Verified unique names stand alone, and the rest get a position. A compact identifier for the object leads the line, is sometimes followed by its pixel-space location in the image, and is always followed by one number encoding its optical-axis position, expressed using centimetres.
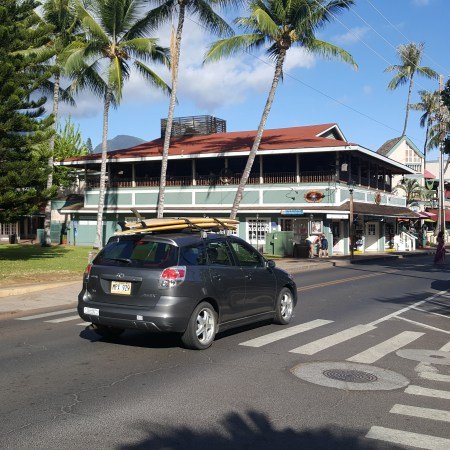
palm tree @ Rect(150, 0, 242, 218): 2667
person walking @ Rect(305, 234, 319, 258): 3156
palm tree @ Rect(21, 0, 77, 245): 3130
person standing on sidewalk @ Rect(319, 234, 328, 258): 3231
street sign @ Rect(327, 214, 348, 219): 3197
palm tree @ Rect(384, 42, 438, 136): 5562
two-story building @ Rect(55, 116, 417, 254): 3266
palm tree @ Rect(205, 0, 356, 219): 2620
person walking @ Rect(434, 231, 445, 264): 2706
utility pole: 3984
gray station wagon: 795
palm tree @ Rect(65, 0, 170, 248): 2755
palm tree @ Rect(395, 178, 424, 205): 5206
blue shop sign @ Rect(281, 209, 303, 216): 3216
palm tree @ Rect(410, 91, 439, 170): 5628
